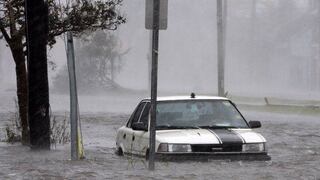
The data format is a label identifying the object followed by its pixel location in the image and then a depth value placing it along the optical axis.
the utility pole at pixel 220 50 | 54.69
